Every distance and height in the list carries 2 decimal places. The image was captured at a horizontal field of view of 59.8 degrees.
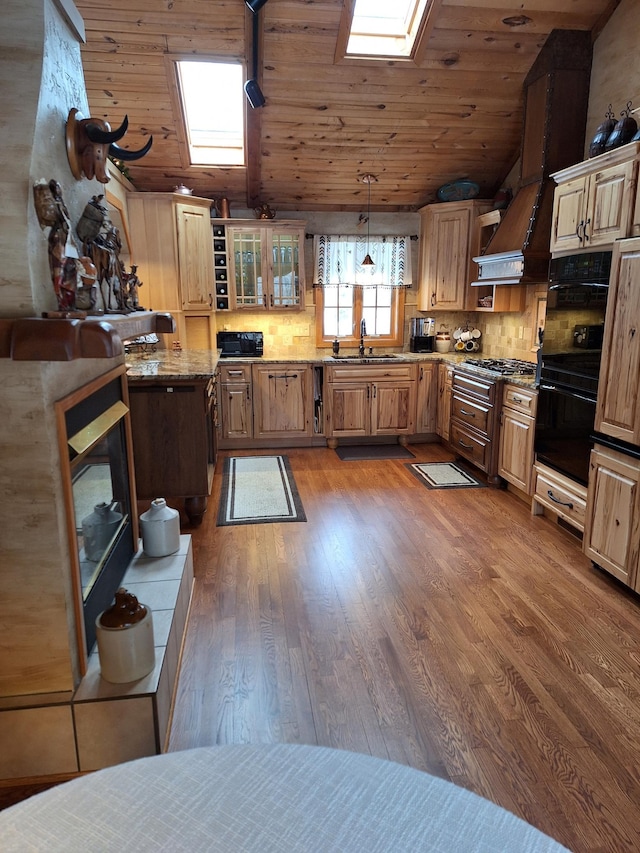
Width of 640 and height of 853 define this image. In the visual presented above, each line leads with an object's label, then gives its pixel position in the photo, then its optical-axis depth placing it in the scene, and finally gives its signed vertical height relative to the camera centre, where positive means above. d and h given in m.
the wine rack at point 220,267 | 5.48 +0.53
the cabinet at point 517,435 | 3.85 -0.81
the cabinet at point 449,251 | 5.38 +0.69
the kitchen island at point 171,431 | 3.39 -0.68
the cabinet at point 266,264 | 5.51 +0.56
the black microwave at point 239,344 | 5.67 -0.23
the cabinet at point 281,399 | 5.38 -0.75
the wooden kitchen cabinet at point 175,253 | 5.02 +0.62
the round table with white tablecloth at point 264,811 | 0.71 -0.66
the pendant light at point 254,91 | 3.94 +1.62
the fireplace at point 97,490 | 1.74 -0.65
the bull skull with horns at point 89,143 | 1.75 +0.57
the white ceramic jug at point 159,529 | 2.58 -0.95
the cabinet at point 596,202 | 2.68 +0.63
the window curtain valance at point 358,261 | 5.79 +0.63
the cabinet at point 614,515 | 2.71 -0.97
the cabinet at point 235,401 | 5.32 -0.76
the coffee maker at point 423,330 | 5.95 -0.09
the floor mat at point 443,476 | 4.54 -1.29
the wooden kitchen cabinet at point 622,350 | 2.65 -0.14
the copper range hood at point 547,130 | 4.01 +1.41
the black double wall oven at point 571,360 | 2.97 -0.22
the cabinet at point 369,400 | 5.42 -0.76
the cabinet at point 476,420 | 4.35 -0.81
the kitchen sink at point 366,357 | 5.43 -0.35
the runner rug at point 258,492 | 3.87 -1.30
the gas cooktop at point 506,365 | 4.38 -0.37
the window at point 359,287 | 5.81 +0.36
